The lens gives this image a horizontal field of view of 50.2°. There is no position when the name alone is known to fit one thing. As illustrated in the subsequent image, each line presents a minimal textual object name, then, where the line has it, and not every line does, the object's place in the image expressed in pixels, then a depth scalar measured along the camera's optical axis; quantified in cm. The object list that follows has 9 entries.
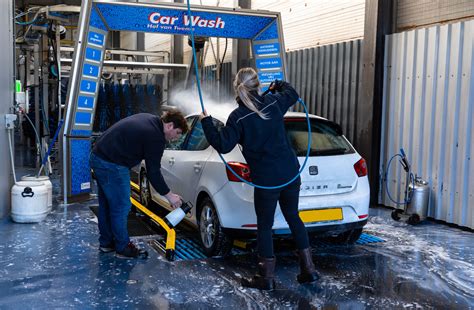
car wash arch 722
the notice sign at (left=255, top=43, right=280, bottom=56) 832
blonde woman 408
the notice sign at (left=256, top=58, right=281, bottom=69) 842
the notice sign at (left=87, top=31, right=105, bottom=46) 730
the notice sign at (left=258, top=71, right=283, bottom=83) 845
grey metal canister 664
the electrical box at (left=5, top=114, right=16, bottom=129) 674
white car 473
